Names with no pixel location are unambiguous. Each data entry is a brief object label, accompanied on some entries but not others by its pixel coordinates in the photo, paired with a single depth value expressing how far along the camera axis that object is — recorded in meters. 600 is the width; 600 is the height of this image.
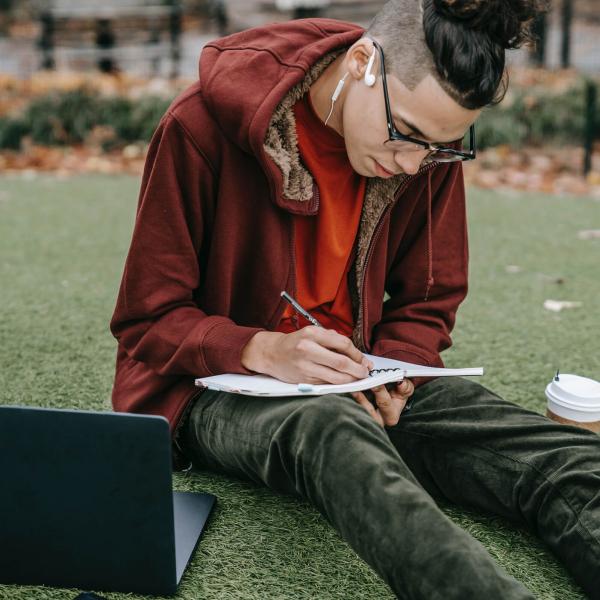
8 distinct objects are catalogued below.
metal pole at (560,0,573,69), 8.34
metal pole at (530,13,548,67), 7.66
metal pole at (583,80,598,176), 5.29
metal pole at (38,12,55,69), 8.35
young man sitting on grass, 1.42
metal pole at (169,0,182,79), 8.35
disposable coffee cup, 1.83
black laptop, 1.24
